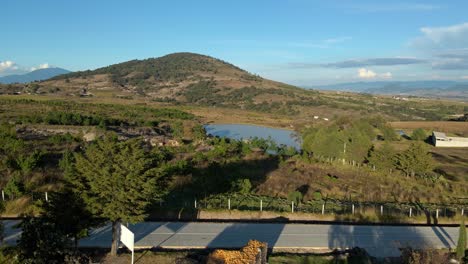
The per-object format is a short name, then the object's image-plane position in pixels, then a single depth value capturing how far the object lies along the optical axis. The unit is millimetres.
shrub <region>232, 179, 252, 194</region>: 22344
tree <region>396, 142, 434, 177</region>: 32469
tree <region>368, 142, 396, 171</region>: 33625
